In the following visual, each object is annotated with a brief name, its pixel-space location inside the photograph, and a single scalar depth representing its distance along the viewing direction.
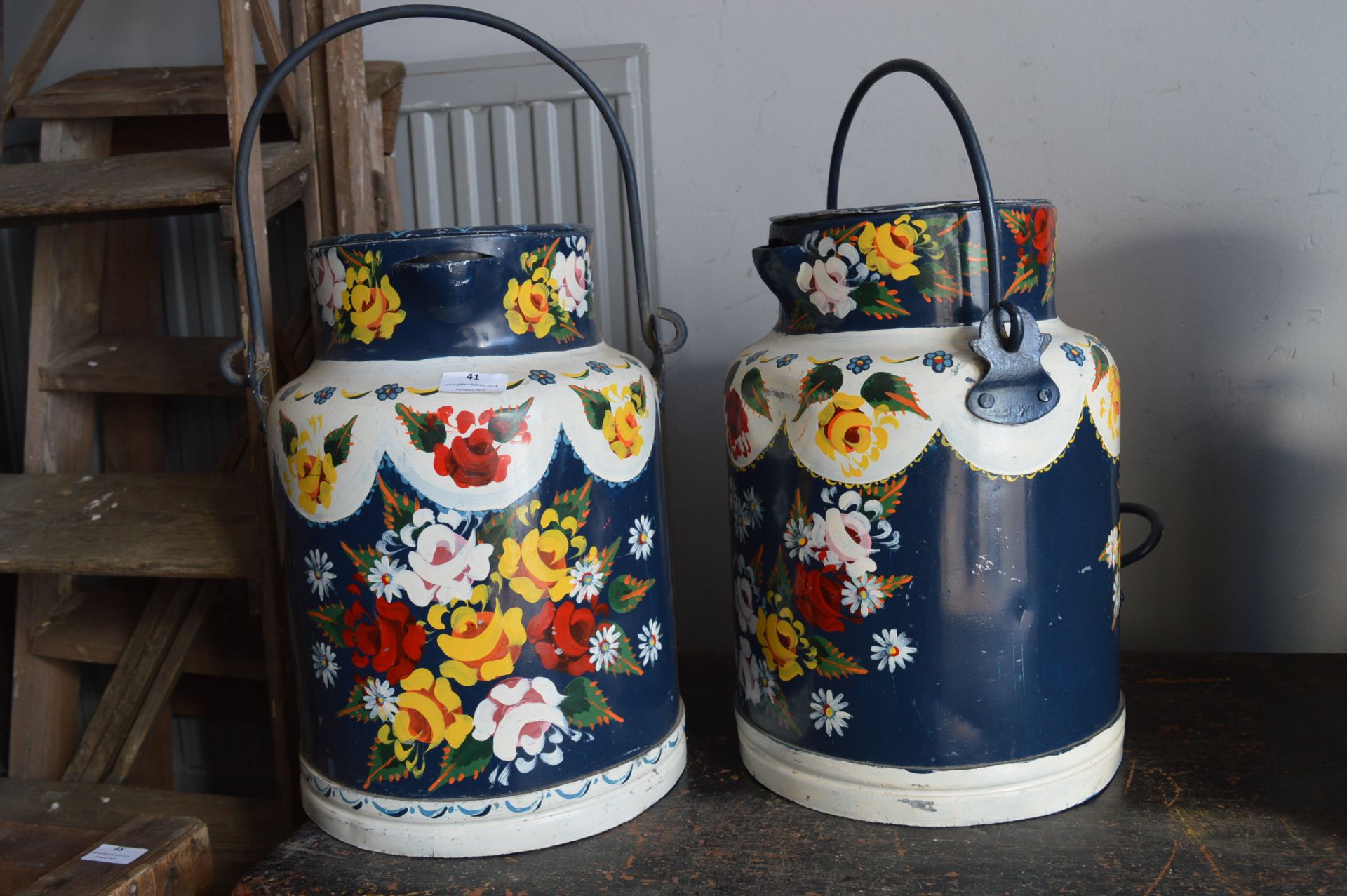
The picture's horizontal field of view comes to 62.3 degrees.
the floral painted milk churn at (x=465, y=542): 0.88
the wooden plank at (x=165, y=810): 1.29
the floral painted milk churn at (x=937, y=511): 0.87
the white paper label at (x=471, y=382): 0.88
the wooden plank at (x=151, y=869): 0.88
